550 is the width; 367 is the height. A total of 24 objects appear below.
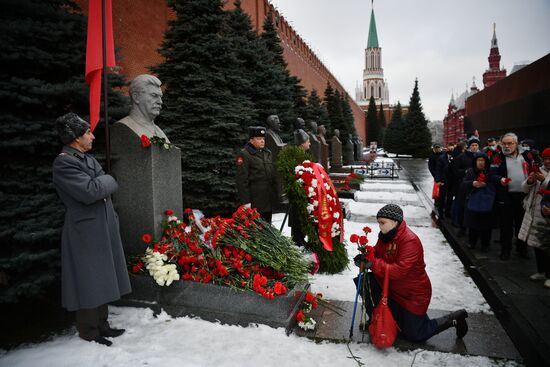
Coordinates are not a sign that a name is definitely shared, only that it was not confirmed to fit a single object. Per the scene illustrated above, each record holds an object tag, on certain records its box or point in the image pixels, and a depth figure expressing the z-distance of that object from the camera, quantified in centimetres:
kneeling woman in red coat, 321
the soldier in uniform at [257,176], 568
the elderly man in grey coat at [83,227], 303
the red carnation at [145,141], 401
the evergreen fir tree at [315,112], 1856
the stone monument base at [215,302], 362
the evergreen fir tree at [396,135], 5084
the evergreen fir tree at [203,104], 842
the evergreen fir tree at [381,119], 9469
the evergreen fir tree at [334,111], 2939
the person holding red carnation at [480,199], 599
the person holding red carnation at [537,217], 470
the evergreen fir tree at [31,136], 339
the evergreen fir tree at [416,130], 4553
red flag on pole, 377
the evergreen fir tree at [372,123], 8838
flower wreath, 496
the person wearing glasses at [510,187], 565
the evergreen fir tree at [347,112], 3756
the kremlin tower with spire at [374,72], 12525
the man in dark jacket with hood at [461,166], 755
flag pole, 375
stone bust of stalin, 430
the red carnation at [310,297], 391
